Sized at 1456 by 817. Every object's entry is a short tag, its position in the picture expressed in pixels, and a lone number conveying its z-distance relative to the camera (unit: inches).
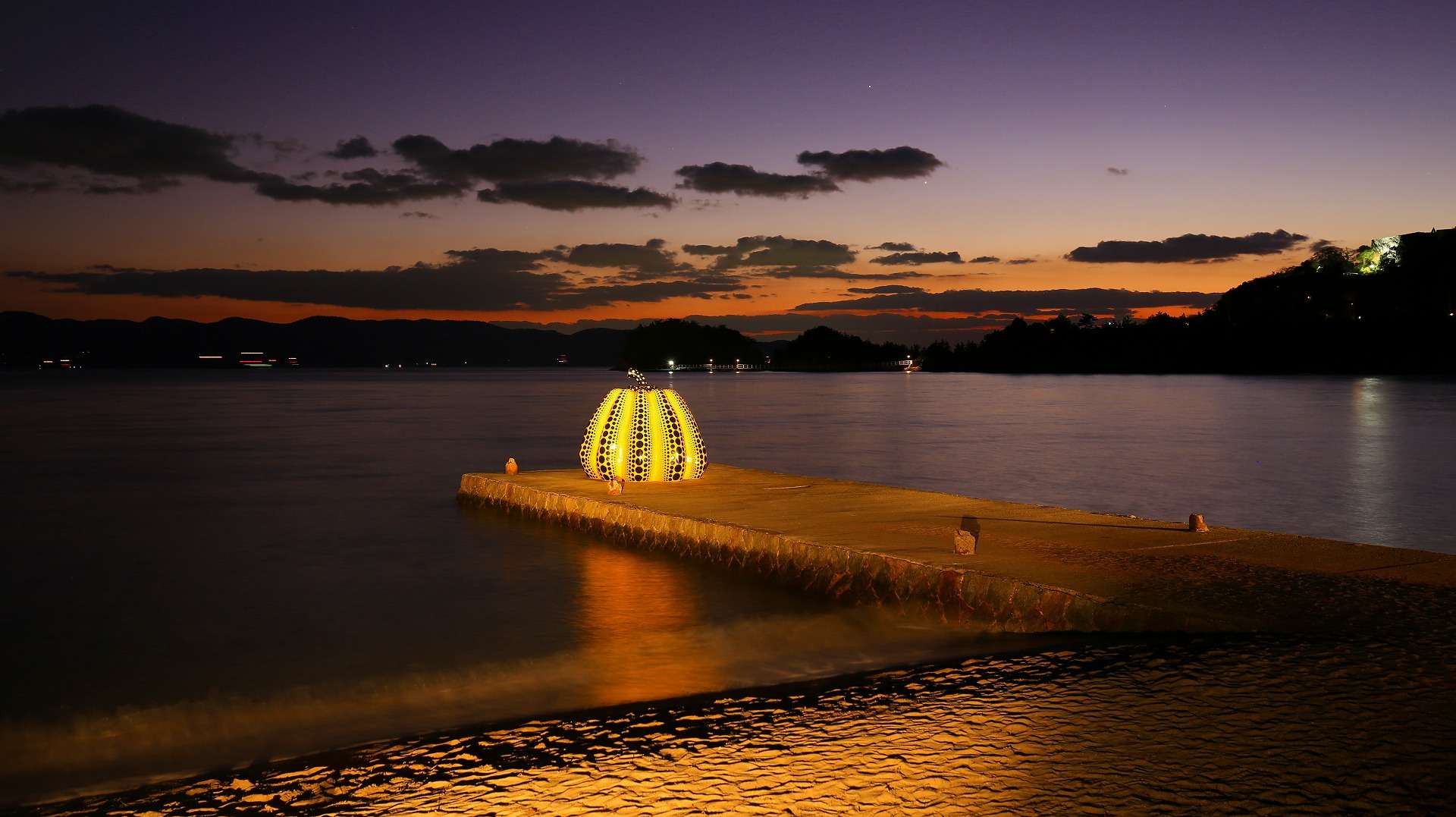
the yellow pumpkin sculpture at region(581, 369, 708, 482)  639.8
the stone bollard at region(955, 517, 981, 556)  401.1
